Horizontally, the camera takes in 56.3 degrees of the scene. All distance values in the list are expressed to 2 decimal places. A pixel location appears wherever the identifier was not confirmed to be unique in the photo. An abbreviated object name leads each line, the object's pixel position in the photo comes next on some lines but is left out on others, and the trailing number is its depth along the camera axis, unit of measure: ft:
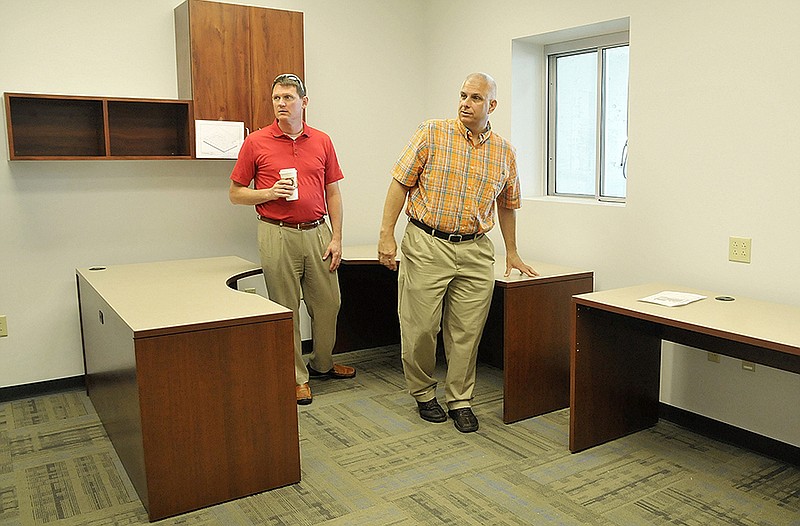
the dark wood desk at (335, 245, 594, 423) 11.17
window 13.03
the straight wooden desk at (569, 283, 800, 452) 8.52
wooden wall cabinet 12.79
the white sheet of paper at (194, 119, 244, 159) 12.97
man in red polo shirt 11.96
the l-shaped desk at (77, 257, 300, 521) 8.25
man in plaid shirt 10.75
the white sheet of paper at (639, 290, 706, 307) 9.72
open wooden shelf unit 12.44
